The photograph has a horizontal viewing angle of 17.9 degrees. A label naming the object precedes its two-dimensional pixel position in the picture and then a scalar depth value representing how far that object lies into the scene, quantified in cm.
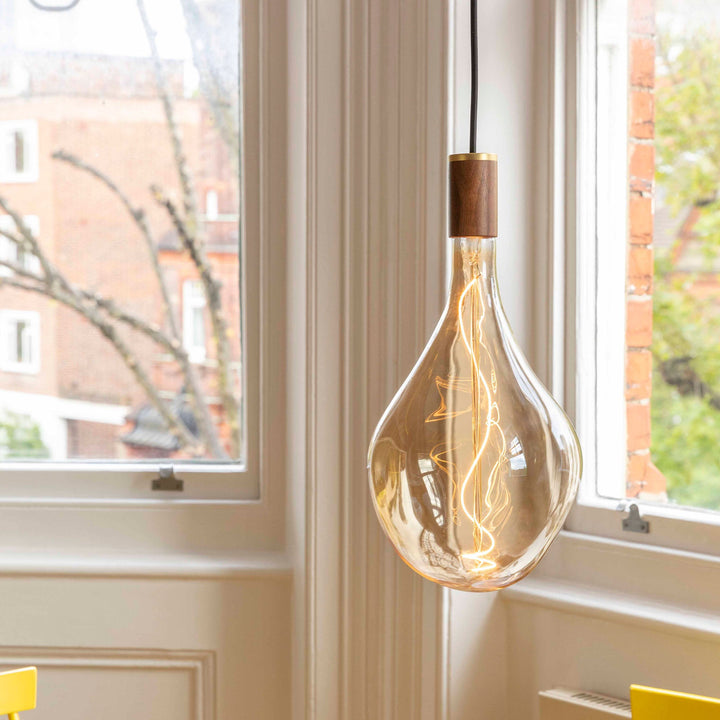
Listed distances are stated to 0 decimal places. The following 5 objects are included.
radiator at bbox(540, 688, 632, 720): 356
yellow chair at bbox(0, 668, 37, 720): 324
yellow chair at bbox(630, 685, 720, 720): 291
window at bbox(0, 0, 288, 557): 453
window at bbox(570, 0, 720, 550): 372
